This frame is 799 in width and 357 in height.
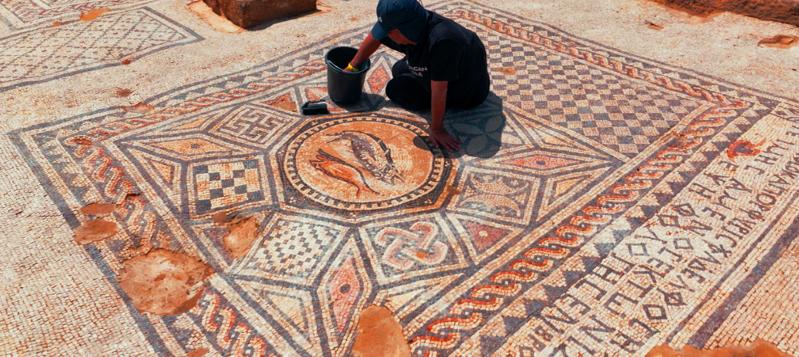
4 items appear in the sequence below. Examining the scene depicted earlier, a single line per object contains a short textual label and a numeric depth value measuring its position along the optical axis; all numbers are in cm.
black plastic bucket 314
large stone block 426
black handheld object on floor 318
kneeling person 265
